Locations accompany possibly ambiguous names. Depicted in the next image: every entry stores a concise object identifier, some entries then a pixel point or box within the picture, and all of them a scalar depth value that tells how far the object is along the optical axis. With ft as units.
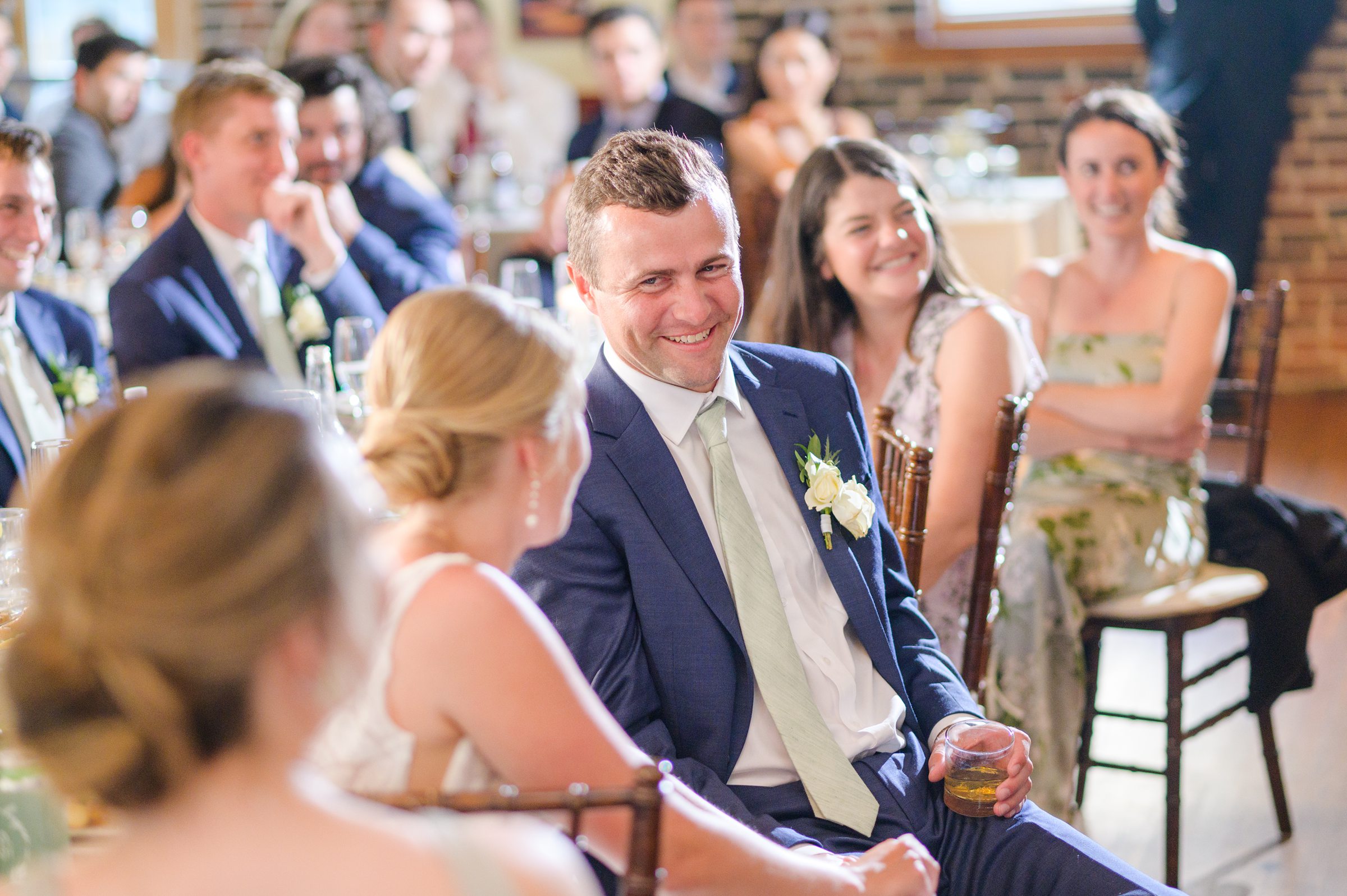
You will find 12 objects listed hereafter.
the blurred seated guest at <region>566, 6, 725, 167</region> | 20.07
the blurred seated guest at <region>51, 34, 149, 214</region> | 19.06
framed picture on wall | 27.25
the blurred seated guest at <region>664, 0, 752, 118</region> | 23.85
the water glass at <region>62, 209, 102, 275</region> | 15.64
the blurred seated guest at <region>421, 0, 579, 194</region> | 23.44
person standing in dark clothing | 21.39
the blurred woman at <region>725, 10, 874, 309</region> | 19.38
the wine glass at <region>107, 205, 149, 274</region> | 16.05
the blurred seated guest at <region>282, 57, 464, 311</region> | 13.30
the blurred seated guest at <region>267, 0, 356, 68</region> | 22.39
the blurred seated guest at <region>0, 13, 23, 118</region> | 22.45
